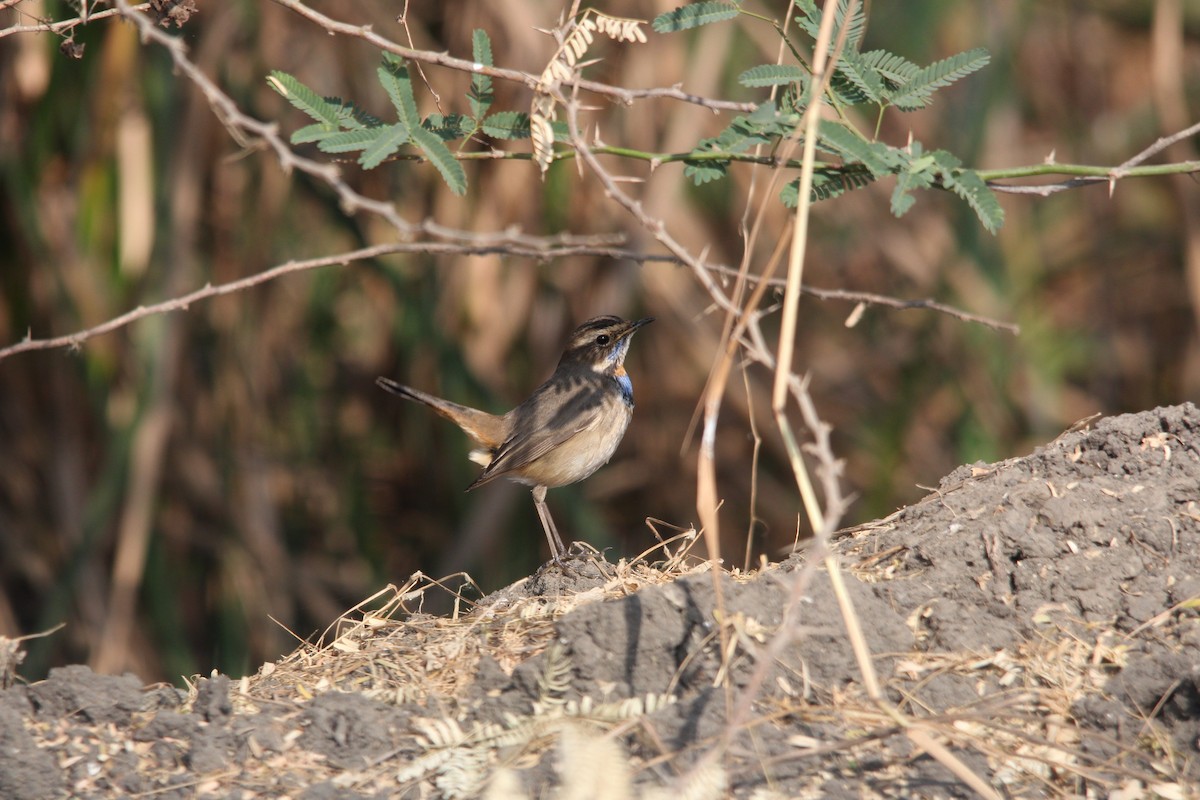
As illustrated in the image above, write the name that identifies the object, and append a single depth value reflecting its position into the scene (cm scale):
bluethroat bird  1315
